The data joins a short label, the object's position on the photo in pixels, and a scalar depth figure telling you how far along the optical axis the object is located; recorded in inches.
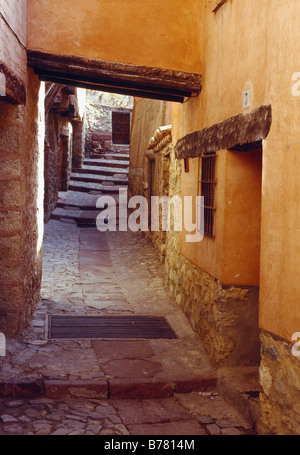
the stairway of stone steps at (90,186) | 513.7
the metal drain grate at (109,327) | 208.1
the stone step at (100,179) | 672.4
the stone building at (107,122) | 806.5
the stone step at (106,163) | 749.9
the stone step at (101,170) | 705.0
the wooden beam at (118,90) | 221.0
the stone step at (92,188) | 632.4
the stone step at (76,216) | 502.6
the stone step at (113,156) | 784.9
